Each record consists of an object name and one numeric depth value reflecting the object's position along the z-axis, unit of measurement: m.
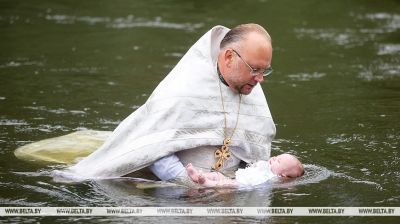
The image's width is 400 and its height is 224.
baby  11.83
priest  11.84
